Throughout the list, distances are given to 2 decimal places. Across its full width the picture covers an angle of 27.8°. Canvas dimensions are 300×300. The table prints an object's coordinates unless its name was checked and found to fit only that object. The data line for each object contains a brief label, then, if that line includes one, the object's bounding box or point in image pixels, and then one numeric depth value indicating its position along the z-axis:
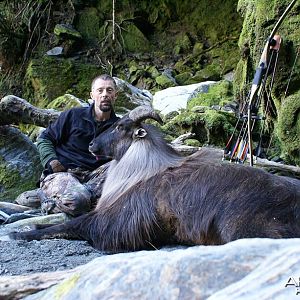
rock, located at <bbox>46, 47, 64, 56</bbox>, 15.19
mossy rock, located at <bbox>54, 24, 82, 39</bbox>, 15.37
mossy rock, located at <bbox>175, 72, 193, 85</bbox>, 14.57
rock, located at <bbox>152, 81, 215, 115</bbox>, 11.11
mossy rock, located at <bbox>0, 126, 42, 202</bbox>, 7.32
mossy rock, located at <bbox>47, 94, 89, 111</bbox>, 9.42
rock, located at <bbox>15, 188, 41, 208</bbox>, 6.50
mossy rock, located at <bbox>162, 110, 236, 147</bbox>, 8.76
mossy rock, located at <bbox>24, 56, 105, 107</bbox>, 14.07
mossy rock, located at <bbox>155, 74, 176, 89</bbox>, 14.15
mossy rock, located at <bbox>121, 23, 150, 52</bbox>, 15.84
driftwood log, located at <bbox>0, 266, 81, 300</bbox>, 2.25
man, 5.80
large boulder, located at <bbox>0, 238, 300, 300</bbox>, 1.68
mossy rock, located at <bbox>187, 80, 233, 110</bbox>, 10.70
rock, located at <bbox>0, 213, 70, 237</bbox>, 5.08
